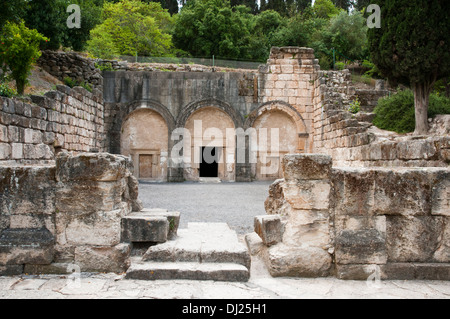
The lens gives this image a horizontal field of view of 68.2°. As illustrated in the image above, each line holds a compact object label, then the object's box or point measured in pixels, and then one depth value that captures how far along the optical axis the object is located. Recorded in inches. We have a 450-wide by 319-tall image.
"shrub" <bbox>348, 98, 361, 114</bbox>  532.6
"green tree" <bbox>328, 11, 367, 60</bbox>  1098.1
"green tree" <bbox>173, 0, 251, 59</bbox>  1028.5
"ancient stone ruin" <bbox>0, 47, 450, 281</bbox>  133.3
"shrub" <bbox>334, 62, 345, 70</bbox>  979.3
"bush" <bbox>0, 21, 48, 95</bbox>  340.2
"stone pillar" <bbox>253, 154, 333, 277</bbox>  134.6
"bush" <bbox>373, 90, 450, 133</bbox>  409.1
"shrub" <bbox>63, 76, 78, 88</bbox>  535.5
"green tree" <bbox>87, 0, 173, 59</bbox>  1021.2
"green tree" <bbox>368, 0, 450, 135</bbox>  371.2
